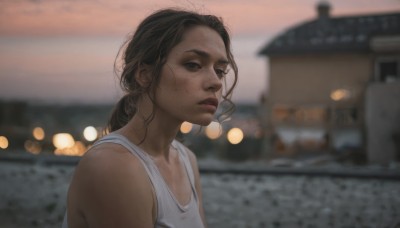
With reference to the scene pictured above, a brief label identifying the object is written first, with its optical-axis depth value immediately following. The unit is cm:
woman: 172
